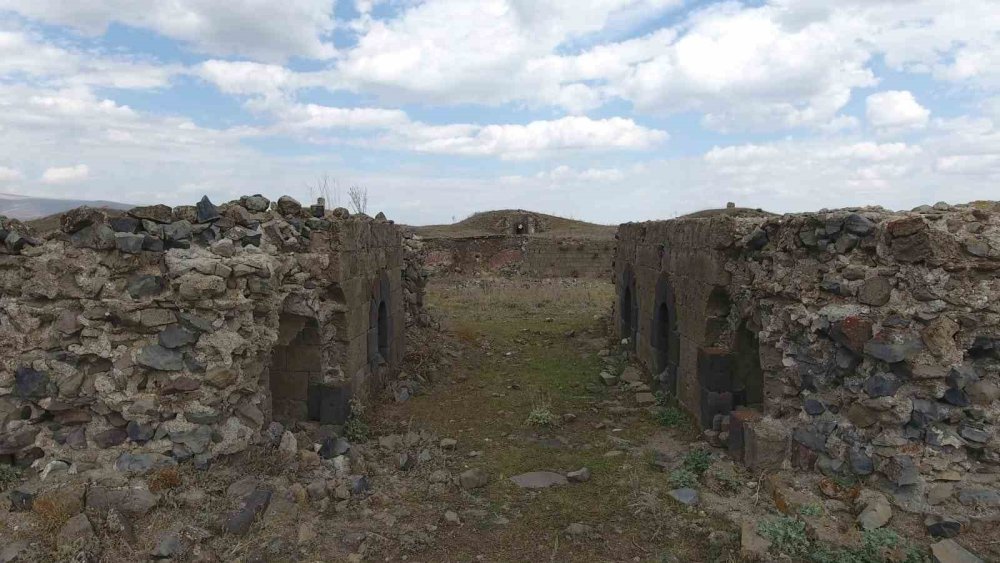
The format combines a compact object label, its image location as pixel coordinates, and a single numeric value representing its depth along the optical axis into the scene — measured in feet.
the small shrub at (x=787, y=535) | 13.11
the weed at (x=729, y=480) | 16.37
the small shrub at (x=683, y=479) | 16.98
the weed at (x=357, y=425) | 20.56
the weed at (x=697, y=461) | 17.89
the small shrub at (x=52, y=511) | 12.49
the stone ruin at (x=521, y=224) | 102.68
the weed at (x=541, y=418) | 22.89
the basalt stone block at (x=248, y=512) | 13.30
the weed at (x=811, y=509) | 14.02
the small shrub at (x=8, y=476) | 13.75
